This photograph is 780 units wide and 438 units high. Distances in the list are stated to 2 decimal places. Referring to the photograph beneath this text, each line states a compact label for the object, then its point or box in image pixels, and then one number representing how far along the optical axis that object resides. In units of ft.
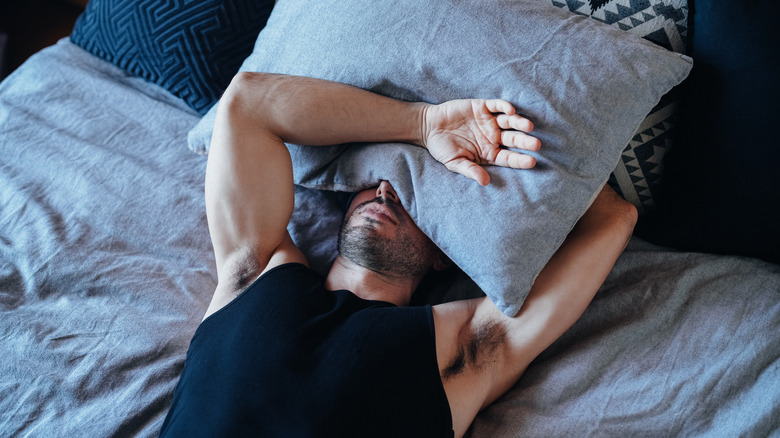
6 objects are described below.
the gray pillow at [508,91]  2.93
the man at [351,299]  2.81
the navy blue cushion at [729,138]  2.85
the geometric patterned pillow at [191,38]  4.27
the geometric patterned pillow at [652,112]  3.16
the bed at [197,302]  3.00
